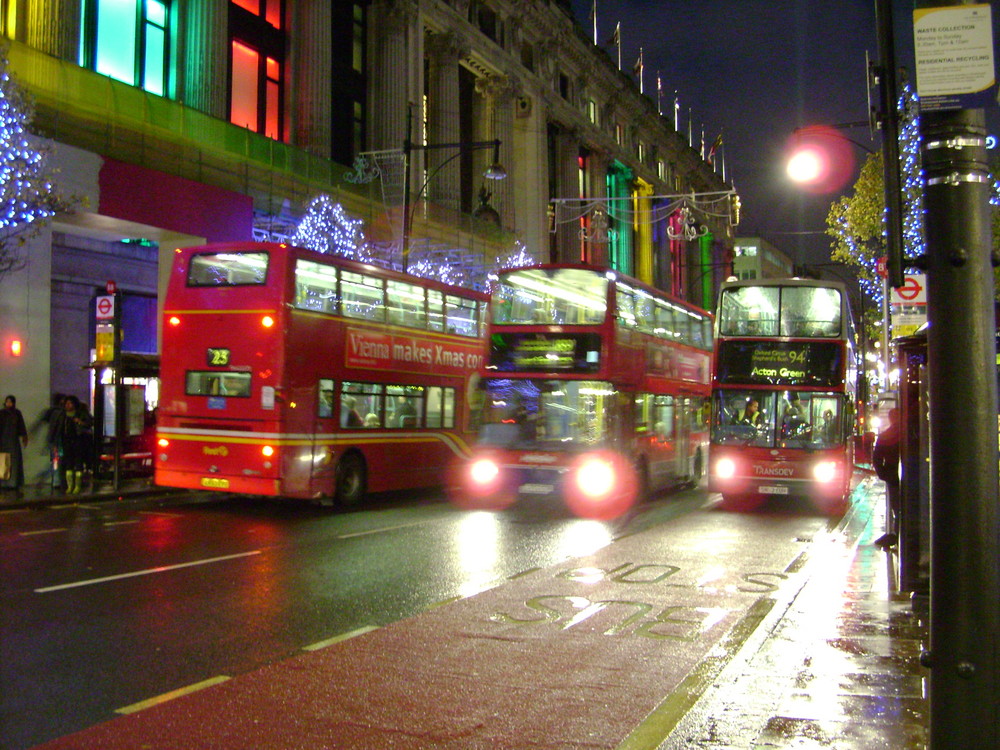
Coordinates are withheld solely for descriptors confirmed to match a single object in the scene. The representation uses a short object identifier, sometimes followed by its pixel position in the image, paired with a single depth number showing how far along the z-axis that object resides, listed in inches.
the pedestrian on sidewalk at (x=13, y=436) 704.4
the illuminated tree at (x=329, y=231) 1054.4
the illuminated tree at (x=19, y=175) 628.7
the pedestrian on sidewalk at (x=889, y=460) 402.9
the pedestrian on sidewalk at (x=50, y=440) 756.6
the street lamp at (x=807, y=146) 606.5
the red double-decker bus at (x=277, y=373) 621.0
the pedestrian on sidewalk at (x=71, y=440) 741.3
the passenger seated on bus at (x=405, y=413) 749.3
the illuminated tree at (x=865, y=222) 1135.8
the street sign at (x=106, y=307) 752.5
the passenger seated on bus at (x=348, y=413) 677.3
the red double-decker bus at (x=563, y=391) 677.3
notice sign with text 158.4
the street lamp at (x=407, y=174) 976.9
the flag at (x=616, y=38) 2142.8
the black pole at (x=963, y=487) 149.6
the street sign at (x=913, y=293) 573.6
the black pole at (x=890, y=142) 172.2
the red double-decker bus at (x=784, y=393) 696.4
